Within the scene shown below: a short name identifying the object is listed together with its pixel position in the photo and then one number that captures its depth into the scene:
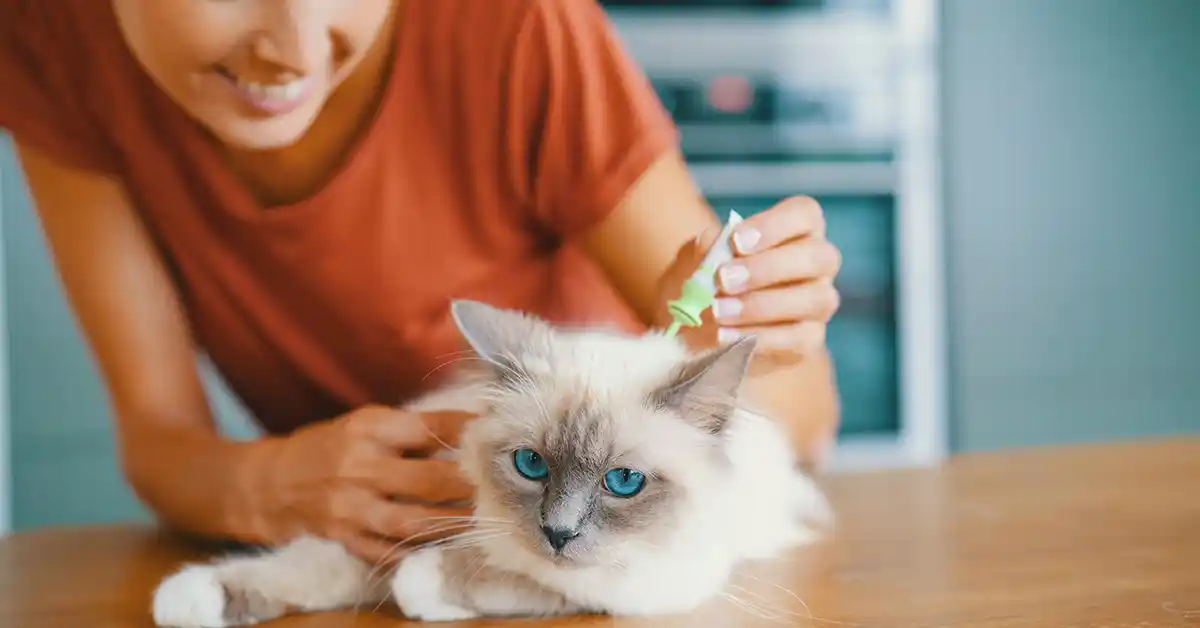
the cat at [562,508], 0.62
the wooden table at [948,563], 0.65
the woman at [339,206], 0.82
